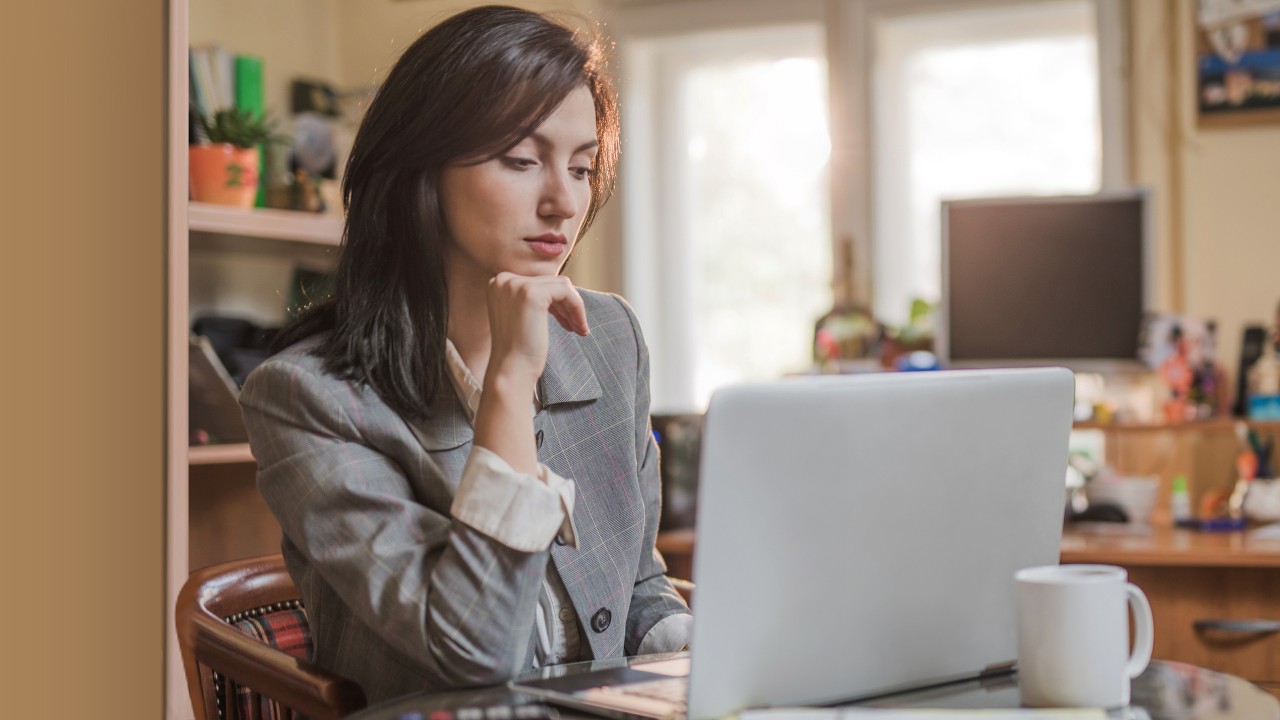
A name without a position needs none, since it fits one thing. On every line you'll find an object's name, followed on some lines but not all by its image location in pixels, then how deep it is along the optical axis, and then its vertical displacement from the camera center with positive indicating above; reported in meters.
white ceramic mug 0.83 -0.17
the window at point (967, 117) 3.17 +0.68
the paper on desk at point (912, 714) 0.80 -0.21
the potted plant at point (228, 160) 2.24 +0.40
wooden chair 1.08 -0.25
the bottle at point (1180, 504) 2.50 -0.24
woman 1.01 -0.02
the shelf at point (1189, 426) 2.54 -0.09
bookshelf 2.04 +0.24
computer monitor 2.61 +0.21
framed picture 2.79 +0.71
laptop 0.79 -0.10
